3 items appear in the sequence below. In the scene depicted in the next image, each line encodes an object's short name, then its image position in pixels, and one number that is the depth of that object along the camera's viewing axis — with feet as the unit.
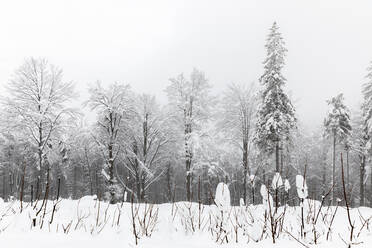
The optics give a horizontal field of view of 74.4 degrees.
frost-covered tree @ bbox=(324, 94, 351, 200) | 72.23
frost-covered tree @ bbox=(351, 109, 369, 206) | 74.86
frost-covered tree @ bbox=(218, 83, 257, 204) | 65.51
